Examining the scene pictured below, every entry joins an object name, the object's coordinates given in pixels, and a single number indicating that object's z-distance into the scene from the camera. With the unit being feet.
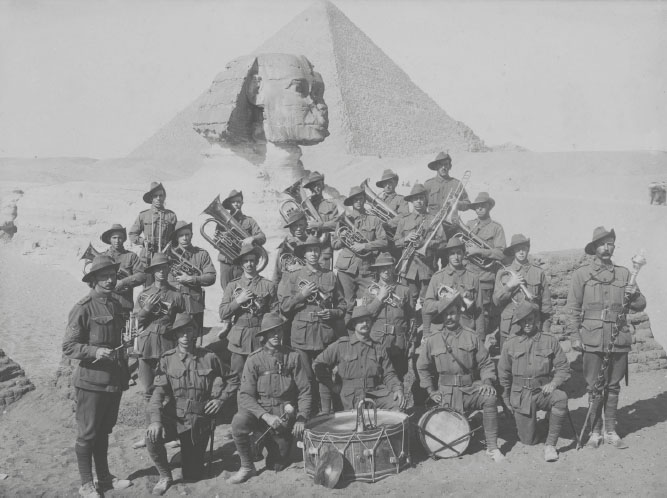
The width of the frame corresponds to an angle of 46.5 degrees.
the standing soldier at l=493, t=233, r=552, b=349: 27.78
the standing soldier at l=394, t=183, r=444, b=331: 32.32
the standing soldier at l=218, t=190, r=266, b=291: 34.17
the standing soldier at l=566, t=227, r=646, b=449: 25.59
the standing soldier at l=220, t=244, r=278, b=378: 26.99
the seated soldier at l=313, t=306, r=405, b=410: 25.35
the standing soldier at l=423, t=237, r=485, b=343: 28.35
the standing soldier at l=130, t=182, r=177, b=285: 34.35
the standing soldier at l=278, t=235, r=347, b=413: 27.32
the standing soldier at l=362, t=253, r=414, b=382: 27.27
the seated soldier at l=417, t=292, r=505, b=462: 24.38
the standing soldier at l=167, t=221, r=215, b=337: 30.60
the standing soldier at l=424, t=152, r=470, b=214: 34.68
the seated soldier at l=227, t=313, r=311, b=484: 24.31
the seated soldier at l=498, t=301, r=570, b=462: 24.64
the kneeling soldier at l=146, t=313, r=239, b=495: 24.06
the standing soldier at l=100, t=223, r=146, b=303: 33.22
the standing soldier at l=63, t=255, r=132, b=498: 23.17
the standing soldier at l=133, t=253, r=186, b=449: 27.58
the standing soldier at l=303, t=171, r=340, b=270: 33.86
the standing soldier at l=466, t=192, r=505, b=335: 31.17
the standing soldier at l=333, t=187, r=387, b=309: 32.04
